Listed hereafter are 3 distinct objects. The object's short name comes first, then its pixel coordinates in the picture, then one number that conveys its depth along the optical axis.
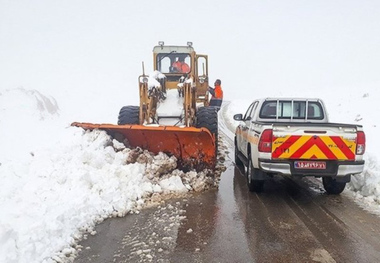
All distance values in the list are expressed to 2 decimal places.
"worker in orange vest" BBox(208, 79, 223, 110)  13.95
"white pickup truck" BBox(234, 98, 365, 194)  5.51
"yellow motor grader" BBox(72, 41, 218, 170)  7.18
